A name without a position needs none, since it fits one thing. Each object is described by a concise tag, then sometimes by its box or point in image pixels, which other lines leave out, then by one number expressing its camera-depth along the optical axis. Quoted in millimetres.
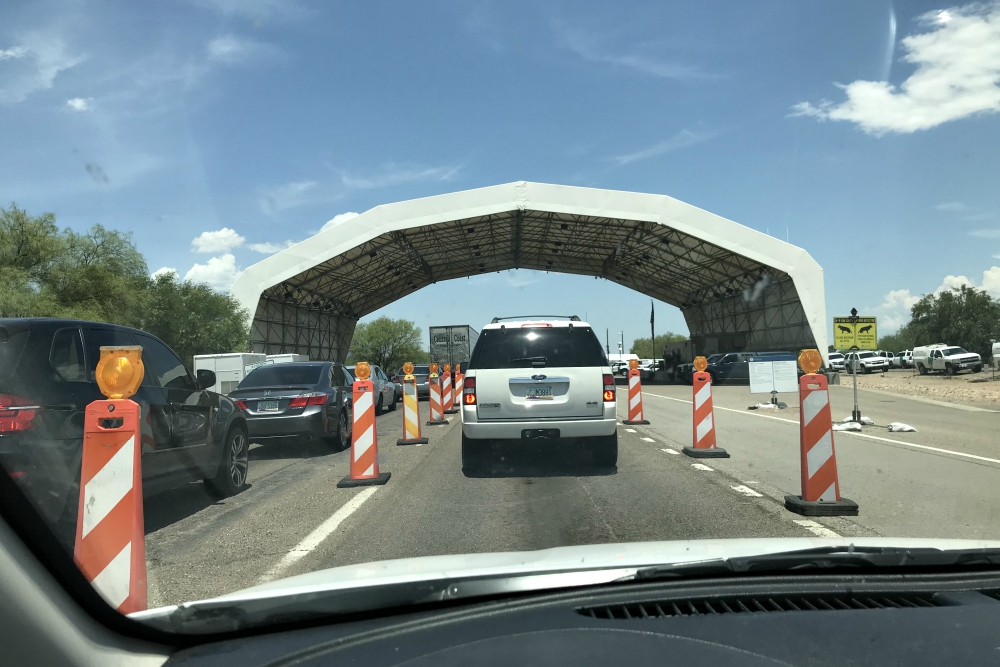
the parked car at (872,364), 57156
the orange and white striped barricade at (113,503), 3773
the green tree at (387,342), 97944
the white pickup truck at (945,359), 42812
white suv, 9211
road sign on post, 17109
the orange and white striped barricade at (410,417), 13750
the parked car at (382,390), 22430
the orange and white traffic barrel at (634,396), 17109
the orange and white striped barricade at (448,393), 22344
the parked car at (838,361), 60284
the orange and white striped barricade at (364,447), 9195
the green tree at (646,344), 169038
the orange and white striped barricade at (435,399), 17906
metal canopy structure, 32500
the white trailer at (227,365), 22908
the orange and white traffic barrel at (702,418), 11078
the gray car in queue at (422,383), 30422
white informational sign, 21688
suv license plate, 9242
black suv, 5008
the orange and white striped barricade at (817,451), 6965
